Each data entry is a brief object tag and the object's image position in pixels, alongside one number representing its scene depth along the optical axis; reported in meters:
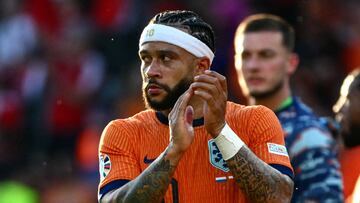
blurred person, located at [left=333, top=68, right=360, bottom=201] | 15.92
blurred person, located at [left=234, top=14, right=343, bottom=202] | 14.99
